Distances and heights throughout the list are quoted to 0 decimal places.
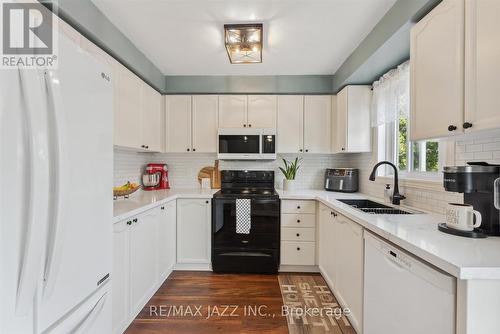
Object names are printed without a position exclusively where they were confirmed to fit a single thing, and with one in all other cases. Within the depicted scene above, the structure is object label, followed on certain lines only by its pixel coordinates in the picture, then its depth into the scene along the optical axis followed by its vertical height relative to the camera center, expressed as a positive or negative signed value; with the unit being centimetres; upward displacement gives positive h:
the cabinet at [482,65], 105 +46
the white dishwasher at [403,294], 94 -58
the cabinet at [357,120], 281 +53
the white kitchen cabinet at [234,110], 315 +71
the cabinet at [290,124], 315 +54
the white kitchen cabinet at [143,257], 184 -75
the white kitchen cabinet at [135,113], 208 +52
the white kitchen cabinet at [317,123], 315 +55
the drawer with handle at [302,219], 275 -59
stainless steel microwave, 302 +27
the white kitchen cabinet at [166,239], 238 -76
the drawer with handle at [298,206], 275 -44
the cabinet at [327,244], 225 -76
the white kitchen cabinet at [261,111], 315 +70
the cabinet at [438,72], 123 +52
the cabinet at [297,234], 275 -76
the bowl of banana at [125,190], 227 -24
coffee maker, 119 -10
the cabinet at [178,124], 318 +53
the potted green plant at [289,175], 313 -11
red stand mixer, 314 -15
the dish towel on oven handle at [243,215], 272 -54
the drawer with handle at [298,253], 276 -97
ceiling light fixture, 194 +105
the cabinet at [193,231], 279 -74
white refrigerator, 71 -10
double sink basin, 192 -35
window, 205 +34
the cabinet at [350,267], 167 -75
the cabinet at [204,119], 317 +60
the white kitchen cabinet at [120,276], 158 -74
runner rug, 187 -121
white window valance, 216 +68
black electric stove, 272 -74
